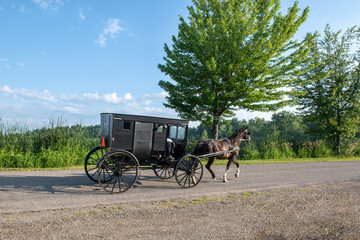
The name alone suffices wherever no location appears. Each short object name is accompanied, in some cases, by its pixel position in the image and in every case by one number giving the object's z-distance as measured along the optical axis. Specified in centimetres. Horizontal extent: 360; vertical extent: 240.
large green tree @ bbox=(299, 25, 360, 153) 2364
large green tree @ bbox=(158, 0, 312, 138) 1510
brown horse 862
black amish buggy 707
